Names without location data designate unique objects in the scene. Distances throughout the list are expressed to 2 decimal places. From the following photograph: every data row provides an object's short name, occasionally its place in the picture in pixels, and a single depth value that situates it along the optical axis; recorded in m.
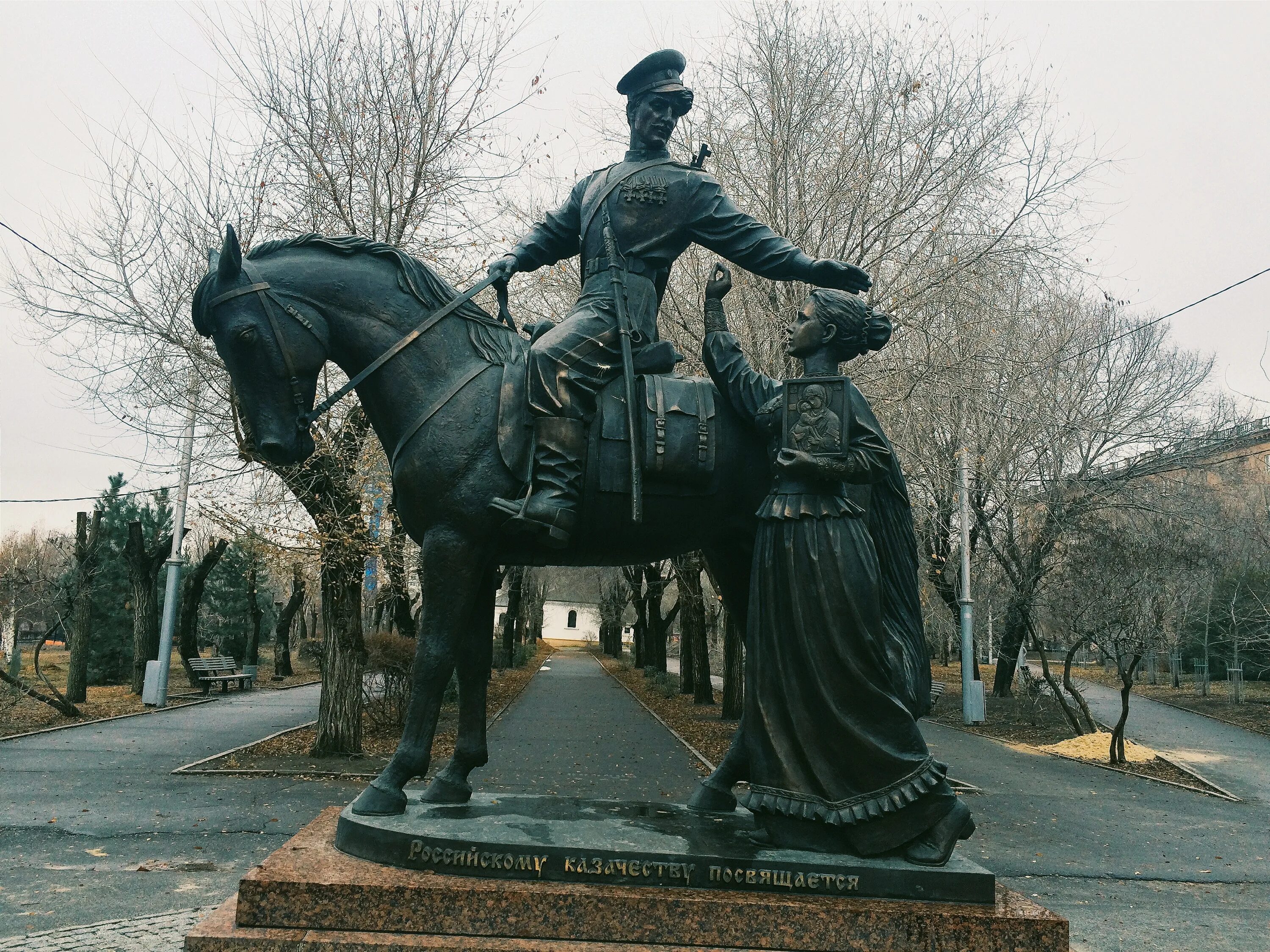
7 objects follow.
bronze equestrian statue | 4.32
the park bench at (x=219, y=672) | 27.59
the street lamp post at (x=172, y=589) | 21.09
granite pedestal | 3.52
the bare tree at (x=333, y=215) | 14.45
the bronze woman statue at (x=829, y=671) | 3.86
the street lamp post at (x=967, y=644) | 20.94
